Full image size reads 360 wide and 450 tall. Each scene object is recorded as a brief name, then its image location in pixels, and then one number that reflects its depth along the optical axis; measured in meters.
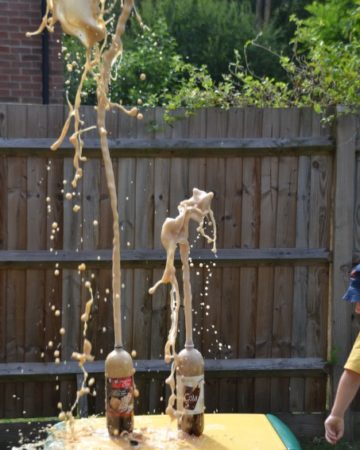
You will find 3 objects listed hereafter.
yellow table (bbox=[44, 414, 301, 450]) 6.33
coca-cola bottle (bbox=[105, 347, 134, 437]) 6.33
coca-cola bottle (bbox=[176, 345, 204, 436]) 6.43
